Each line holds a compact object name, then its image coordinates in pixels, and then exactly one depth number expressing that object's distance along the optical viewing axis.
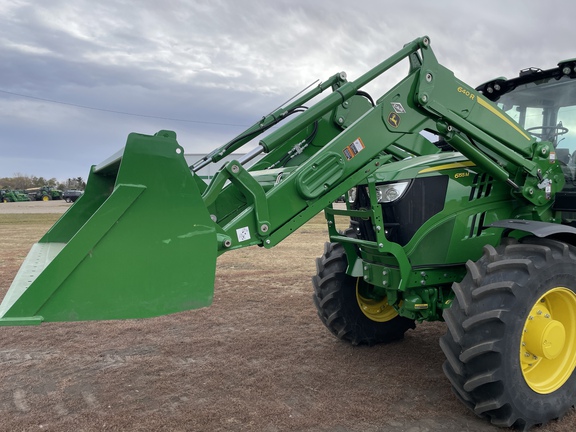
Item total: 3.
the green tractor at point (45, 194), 59.44
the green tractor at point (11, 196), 53.88
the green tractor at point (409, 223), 2.96
